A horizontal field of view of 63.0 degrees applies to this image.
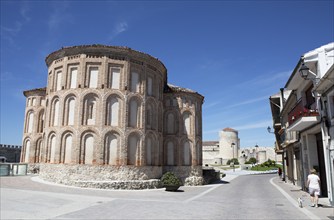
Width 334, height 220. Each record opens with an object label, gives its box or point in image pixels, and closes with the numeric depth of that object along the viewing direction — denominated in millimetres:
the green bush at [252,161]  86625
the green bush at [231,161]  89969
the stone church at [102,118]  22438
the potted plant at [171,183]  21453
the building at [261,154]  96425
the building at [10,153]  49300
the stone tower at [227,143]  91688
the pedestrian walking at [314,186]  12602
